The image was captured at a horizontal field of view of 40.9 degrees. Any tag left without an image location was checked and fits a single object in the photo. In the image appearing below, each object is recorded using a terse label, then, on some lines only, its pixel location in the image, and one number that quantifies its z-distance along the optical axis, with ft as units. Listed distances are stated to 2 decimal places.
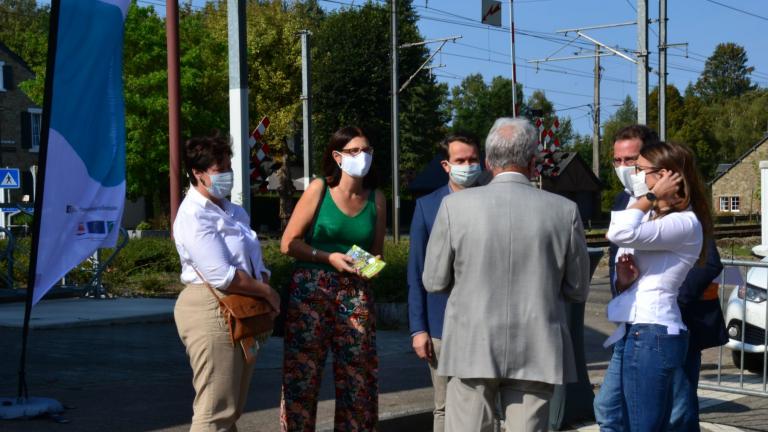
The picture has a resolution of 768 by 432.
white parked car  28.32
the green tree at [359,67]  190.19
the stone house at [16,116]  160.56
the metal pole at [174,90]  38.78
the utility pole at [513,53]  96.61
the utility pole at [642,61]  72.18
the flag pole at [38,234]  20.98
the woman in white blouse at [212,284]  15.23
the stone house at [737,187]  265.54
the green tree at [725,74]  412.16
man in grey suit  12.85
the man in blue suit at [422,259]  16.46
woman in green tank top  17.21
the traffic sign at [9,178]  63.21
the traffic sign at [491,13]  99.35
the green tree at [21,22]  228.51
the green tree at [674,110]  325.01
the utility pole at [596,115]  175.01
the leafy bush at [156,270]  41.47
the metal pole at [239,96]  31.22
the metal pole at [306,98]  100.63
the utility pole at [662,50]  96.23
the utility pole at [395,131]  116.78
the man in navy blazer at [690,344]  15.43
